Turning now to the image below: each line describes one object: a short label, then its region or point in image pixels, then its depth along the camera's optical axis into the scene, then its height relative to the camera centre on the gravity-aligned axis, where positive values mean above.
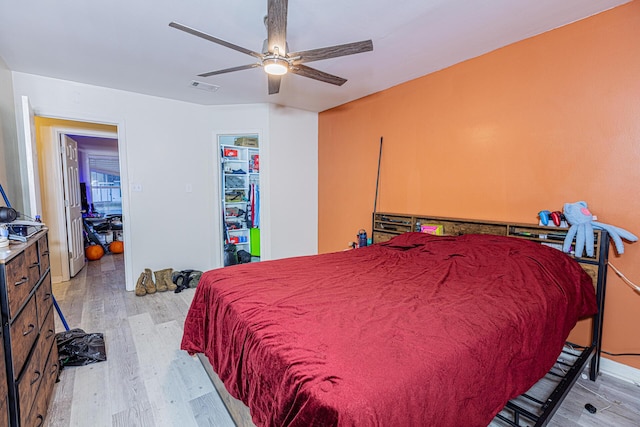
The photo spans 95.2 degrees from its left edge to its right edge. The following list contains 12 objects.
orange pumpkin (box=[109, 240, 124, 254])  5.42 -1.09
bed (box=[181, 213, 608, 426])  0.88 -0.56
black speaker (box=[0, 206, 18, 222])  1.57 -0.15
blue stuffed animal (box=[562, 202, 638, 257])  1.83 -0.26
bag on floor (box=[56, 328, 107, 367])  2.08 -1.19
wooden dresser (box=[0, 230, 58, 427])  1.13 -0.67
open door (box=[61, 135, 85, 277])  3.88 -0.23
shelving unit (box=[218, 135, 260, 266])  4.76 -0.03
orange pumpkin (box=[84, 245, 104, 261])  4.96 -1.10
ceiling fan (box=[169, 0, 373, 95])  1.58 +0.87
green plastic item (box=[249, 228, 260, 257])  4.93 -0.89
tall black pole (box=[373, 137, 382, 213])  3.50 -0.12
